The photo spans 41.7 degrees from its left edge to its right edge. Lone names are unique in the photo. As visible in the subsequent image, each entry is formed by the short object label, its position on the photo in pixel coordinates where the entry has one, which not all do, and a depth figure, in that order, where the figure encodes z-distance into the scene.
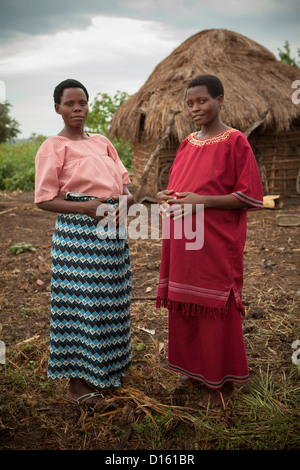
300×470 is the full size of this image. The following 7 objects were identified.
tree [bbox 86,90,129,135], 14.74
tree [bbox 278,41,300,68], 18.06
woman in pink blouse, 2.10
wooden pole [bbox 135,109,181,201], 8.53
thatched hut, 9.09
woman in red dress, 2.02
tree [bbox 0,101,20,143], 22.52
